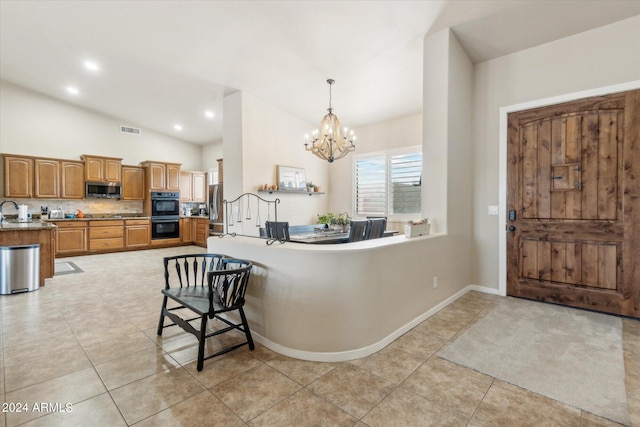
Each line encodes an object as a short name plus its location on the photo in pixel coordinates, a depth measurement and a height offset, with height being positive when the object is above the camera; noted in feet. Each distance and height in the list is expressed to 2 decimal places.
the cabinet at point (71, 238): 22.62 -2.20
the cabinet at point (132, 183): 26.37 +2.39
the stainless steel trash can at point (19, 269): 13.21 -2.69
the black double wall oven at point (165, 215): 27.20 -0.55
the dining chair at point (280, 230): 10.31 -0.77
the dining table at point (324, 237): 11.80 -1.23
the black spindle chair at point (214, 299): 7.07 -2.38
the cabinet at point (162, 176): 26.96 +3.09
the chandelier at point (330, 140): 14.65 +3.45
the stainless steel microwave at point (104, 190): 24.50 +1.65
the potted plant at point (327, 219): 16.71 -0.64
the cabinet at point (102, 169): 24.30 +3.41
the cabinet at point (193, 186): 29.40 +2.28
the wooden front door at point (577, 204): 10.25 +0.15
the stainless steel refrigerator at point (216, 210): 22.84 -0.09
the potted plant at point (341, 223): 15.96 -0.79
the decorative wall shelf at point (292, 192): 18.82 +1.15
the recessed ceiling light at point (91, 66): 16.94 +8.31
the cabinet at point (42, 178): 21.29 +2.40
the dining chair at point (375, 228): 12.95 -0.90
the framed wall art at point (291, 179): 19.67 +2.06
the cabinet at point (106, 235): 24.14 -2.17
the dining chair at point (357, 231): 11.93 -0.91
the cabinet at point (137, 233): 25.82 -2.10
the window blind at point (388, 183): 19.36 +1.75
